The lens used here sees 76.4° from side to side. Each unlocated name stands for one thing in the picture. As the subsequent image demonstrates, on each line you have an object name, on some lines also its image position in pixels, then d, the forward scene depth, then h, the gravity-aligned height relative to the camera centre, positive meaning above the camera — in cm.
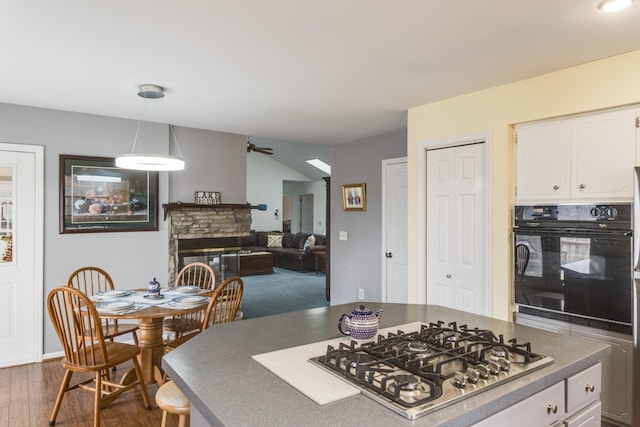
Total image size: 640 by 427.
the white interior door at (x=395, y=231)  486 -15
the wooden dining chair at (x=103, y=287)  334 -68
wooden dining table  317 -103
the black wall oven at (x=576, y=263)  250 -30
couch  955 -70
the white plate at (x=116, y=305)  285 -63
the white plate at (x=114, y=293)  330 -62
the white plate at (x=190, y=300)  306 -62
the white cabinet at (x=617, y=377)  251 -99
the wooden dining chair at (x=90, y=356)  256 -93
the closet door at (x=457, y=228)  333 -8
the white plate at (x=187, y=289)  348 -62
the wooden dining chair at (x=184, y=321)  339 -91
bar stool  165 -76
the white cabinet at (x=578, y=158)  252 +41
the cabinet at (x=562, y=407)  129 -66
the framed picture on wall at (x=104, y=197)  401 +23
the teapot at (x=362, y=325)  161 -42
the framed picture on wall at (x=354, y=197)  538 +30
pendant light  301 +45
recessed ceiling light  190 +102
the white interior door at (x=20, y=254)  374 -33
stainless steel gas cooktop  117 -50
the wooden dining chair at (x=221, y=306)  279 -64
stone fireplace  465 -14
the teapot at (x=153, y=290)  326 -58
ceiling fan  675 +124
